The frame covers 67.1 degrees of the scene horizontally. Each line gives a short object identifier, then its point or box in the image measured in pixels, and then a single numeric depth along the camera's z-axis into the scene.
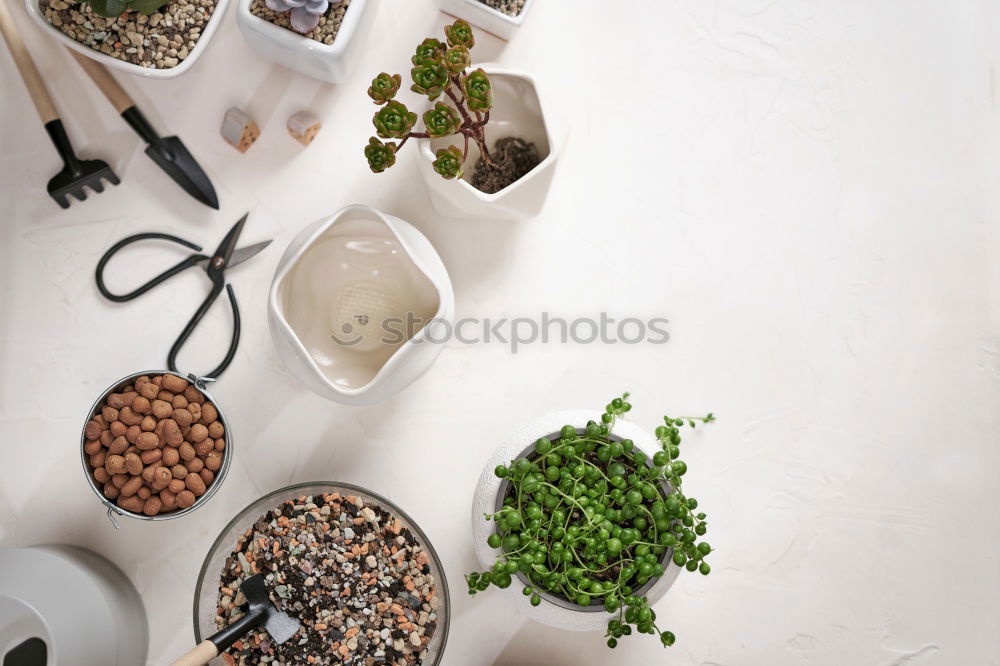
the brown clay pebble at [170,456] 0.98
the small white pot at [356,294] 1.01
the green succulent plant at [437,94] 0.85
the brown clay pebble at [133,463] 0.97
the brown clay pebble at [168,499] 0.98
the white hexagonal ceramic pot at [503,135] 0.96
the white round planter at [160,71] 0.96
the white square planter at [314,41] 0.97
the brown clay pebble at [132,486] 0.98
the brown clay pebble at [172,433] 0.98
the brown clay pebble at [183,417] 0.99
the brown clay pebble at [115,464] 0.97
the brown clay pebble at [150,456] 0.98
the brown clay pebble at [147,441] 0.97
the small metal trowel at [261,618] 0.94
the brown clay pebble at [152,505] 0.98
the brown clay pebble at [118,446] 0.97
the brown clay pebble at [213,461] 1.00
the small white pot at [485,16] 1.01
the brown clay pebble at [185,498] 0.98
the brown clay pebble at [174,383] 1.01
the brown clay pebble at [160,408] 0.99
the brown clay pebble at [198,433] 0.99
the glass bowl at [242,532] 1.00
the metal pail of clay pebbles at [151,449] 0.98
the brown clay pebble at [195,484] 0.99
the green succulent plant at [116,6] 0.89
